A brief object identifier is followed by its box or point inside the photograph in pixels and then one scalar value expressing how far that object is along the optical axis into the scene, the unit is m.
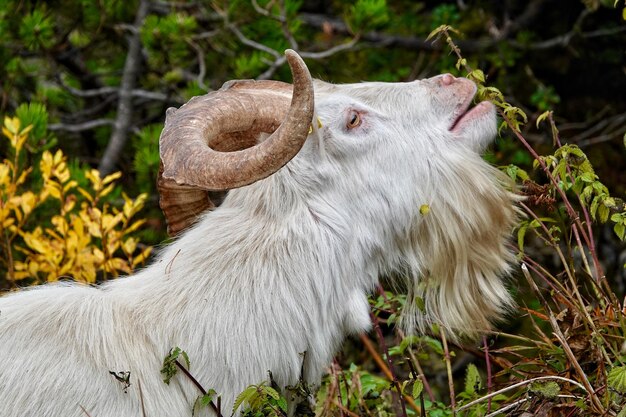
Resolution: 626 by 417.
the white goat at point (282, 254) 6.17
